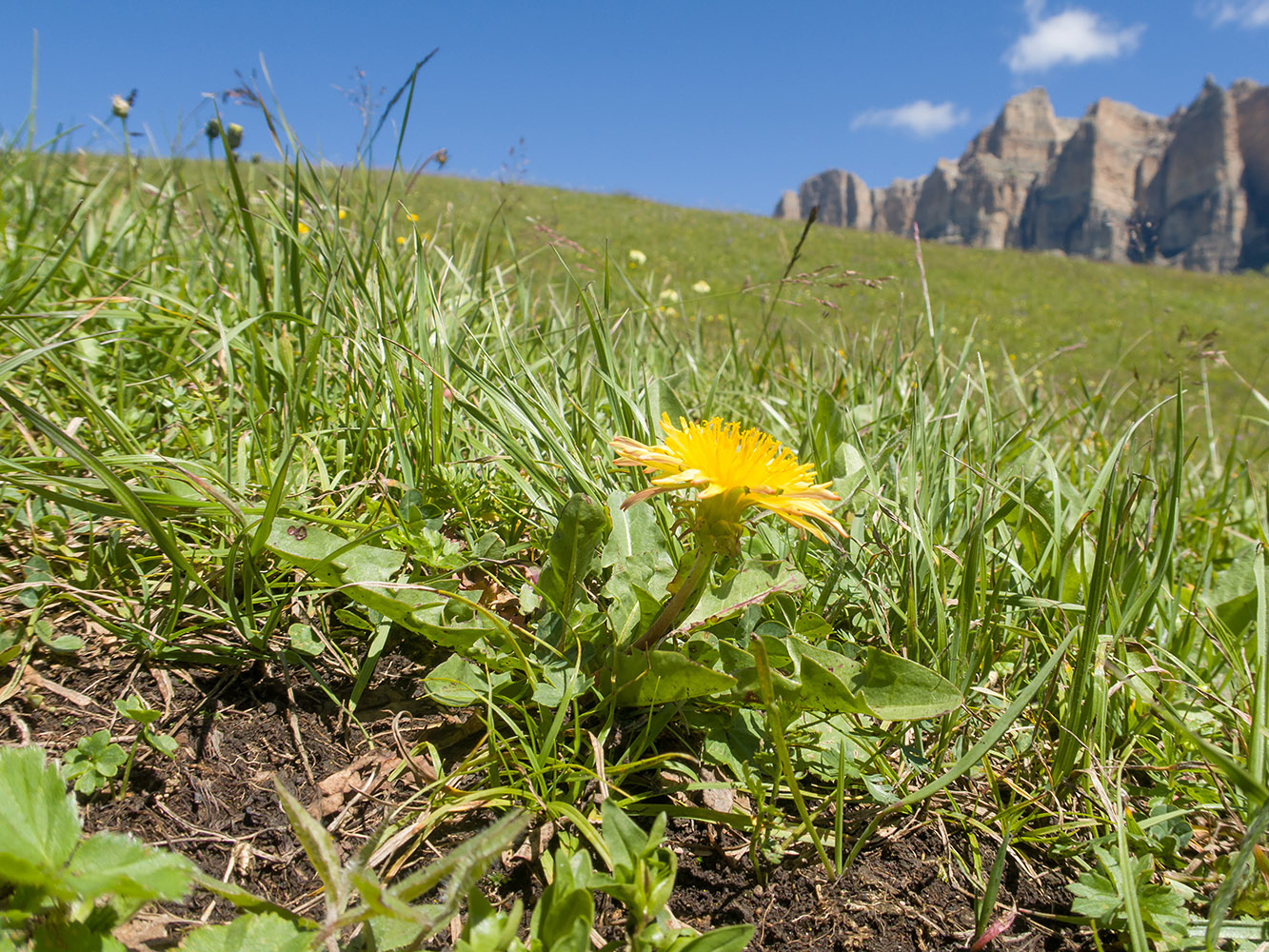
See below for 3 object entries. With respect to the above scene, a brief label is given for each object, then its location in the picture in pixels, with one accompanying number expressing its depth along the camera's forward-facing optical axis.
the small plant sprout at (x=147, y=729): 0.17
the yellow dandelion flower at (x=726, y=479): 0.16
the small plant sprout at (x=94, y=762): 0.16
